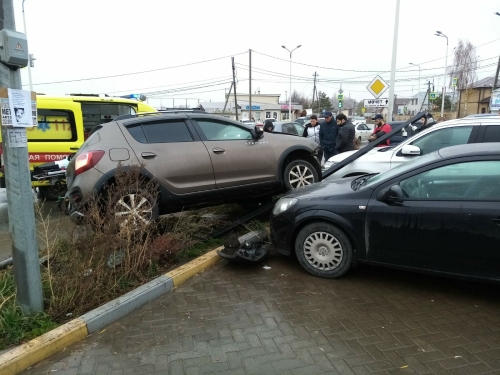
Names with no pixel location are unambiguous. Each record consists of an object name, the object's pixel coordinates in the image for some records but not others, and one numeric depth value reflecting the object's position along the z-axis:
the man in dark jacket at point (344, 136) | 8.97
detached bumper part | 4.53
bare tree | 53.22
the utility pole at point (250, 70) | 44.81
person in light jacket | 10.66
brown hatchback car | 4.88
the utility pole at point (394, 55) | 13.21
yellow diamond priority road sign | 12.89
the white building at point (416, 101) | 93.50
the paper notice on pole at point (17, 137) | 3.01
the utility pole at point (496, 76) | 31.90
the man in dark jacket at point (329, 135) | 9.48
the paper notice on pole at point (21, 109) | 2.94
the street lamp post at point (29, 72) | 20.43
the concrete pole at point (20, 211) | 2.98
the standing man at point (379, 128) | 8.76
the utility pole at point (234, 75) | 45.44
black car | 3.57
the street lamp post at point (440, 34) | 34.50
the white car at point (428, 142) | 5.87
